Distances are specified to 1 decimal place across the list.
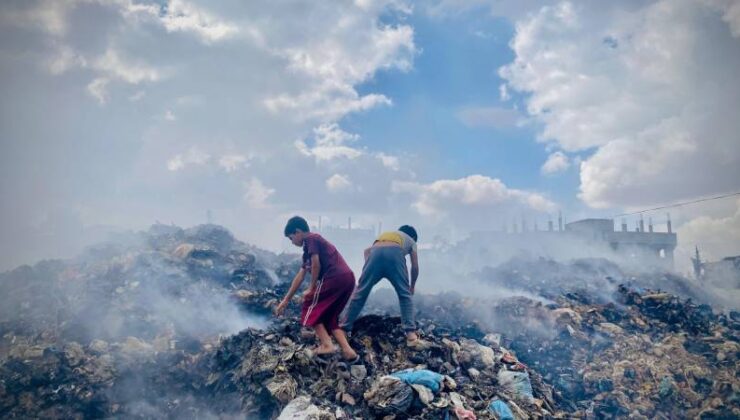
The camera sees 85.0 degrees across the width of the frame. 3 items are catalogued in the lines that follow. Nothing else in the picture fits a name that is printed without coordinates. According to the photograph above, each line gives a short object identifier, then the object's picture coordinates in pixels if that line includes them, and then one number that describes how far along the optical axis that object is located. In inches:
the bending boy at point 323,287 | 156.2
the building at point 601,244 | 1179.3
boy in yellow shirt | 177.3
